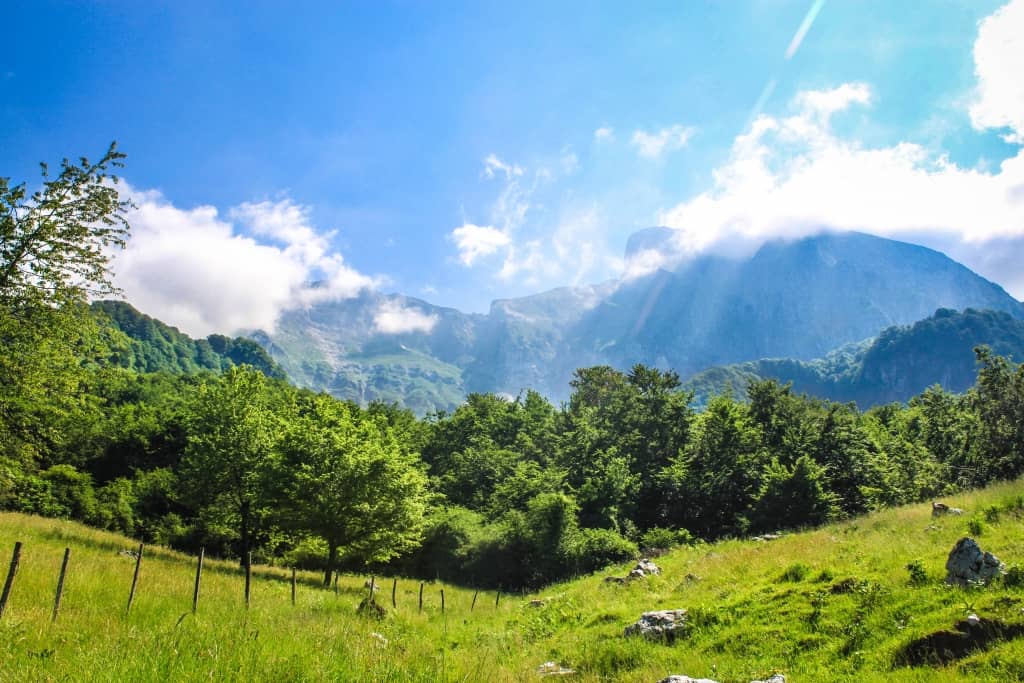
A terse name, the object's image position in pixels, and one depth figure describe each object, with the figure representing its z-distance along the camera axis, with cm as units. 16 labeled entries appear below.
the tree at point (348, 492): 2908
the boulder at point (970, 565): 978
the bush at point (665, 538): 3941
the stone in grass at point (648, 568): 2152
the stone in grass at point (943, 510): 1579
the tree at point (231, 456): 3109
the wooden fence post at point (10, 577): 862
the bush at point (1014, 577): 924
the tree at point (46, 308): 1535
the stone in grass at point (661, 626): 1273
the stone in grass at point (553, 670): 1115
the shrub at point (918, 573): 1098
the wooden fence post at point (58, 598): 998
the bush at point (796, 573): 1426
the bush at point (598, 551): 3788
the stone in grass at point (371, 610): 1698
